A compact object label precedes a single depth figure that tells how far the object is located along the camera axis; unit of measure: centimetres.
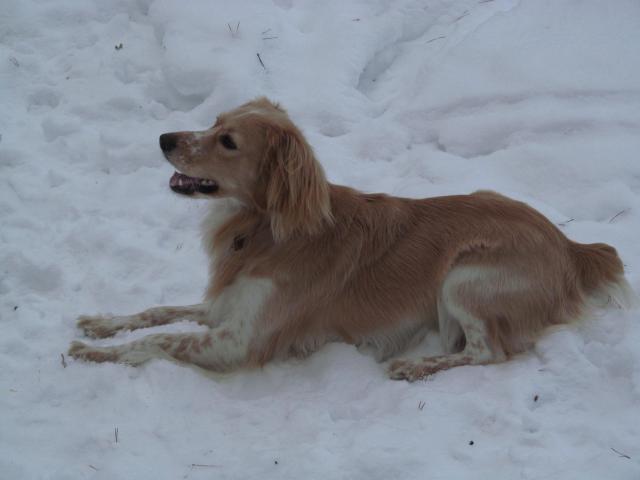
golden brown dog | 643
